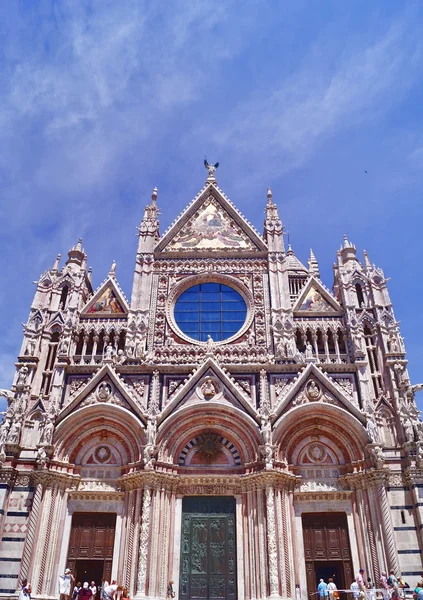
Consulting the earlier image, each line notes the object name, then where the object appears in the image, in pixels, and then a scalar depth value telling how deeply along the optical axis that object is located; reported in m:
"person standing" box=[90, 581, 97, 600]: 16.69
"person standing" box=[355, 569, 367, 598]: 16.19
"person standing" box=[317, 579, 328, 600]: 15.70
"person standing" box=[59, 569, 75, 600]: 16.77
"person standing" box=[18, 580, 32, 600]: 15.85
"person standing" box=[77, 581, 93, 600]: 16.80
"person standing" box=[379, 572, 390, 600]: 15.18
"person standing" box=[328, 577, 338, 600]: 15.77
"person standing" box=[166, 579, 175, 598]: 16.86
